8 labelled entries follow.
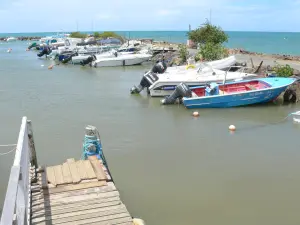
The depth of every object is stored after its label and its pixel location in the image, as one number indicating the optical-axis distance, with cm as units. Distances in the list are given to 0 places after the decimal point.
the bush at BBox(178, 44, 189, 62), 2916
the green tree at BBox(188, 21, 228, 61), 3278
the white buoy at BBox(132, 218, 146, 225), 523
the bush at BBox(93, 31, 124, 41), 6743
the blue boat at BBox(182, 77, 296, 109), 1551
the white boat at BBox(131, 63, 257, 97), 1788
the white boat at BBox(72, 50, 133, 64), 3512
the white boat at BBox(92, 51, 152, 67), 3350
